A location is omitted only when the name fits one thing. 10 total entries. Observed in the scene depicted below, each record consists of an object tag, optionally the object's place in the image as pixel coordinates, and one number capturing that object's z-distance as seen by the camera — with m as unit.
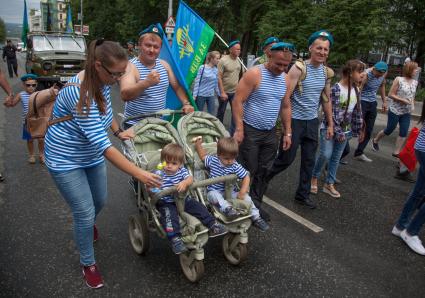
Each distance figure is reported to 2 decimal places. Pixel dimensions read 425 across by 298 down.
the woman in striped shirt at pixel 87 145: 2.41
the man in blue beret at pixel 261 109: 3.82
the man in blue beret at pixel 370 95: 6.53
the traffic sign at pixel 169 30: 17.64
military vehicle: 13.14
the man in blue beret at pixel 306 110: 4.25
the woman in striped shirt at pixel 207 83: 8.02
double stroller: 2.98
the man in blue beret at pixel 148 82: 3.58
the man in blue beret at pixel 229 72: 7.86
